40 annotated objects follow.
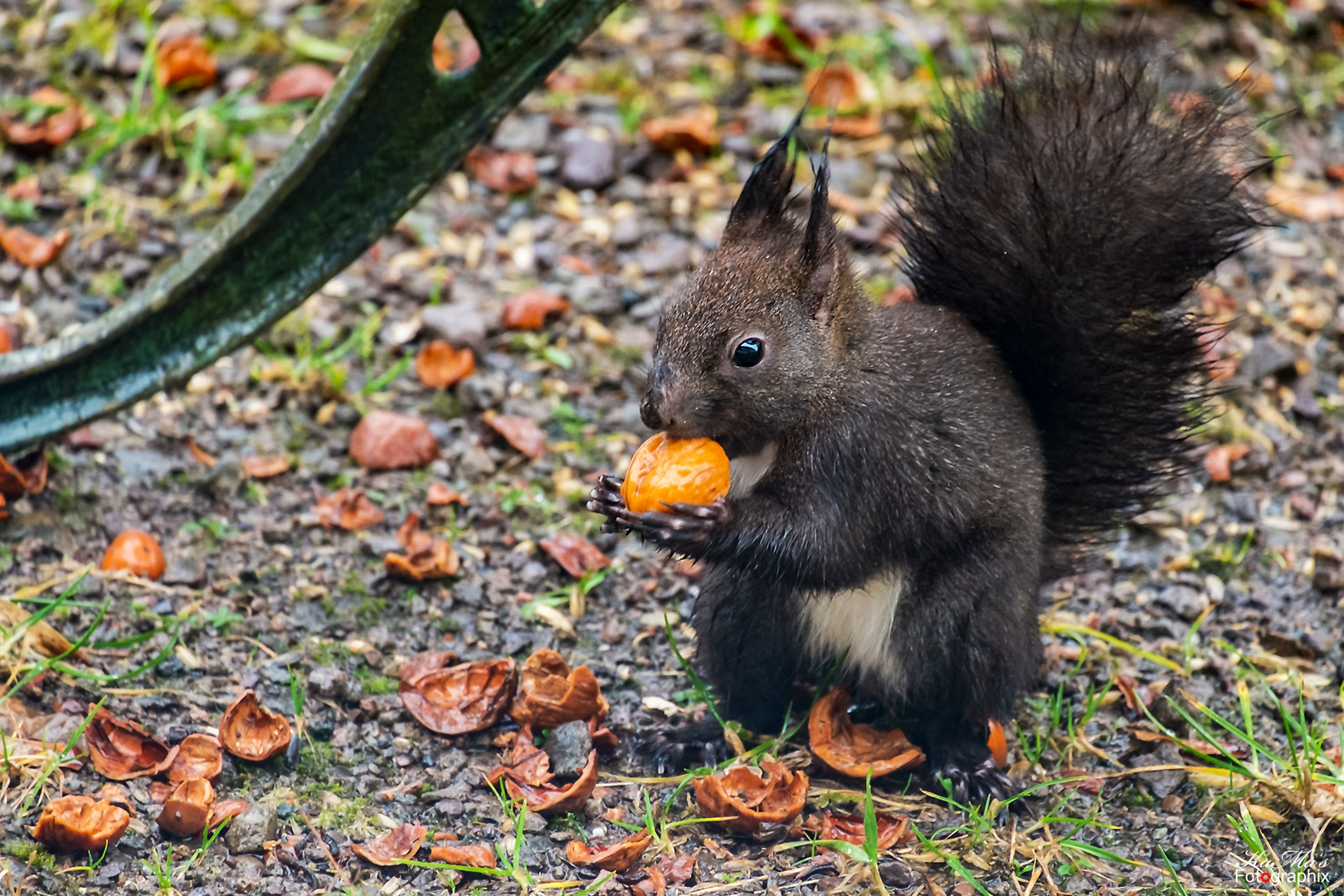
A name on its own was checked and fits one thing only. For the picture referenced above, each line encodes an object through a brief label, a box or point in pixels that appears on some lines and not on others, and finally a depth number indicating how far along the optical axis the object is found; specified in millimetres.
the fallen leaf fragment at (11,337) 6057
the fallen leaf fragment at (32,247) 6758
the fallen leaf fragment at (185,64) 7754
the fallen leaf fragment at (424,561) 5375
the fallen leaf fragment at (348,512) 5691
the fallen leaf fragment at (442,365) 6516
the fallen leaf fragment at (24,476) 5297
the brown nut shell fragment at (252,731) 4363
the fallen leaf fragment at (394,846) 4016
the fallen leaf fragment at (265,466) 5914
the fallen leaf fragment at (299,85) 7703
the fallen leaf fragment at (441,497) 5859
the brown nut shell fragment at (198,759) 4266
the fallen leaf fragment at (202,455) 5969
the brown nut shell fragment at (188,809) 4004
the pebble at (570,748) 4492
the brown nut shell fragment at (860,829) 4234
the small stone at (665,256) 7168
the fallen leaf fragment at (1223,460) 6156
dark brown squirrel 4184
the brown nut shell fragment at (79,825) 3855
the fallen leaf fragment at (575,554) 5578
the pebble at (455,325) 6680
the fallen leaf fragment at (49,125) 7344
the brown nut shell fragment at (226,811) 4082
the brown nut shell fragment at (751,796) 4223
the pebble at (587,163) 7664
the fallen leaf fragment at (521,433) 6180
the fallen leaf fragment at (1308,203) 7527
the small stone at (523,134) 7820
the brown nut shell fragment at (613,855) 4031
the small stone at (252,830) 4031
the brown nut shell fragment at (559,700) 4629
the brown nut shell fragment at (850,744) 4473
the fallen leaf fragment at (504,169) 7598
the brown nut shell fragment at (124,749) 4254
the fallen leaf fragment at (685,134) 7680
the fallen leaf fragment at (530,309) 6797
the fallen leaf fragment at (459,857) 4020
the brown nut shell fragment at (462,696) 4656
